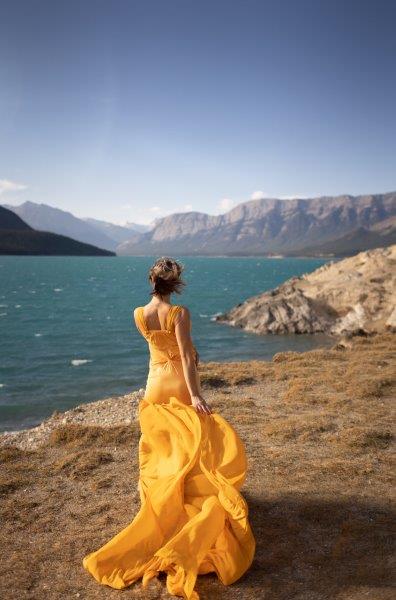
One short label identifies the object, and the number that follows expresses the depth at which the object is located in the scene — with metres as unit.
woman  5.62
